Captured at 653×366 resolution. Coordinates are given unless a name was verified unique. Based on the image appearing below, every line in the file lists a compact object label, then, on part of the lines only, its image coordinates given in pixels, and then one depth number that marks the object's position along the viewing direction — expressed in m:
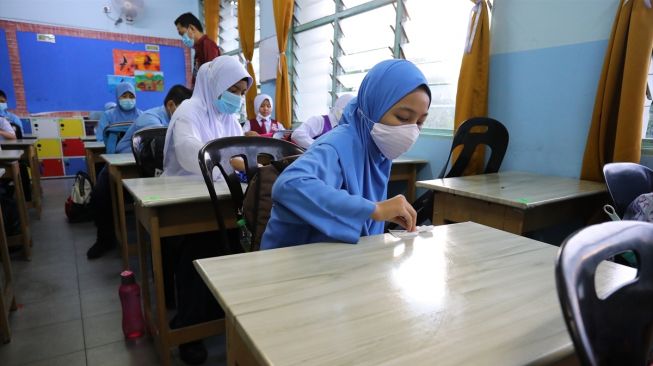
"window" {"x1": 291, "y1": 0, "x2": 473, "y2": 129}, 3.04
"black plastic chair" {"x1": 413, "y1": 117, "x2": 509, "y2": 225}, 2.41
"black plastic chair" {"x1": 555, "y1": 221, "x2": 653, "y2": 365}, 0.37
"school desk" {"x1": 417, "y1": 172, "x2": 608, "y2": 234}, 1.62
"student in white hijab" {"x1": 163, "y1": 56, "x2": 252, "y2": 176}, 2.02
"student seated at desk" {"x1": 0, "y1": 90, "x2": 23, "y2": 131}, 5.51
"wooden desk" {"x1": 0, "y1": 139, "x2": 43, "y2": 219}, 3.95
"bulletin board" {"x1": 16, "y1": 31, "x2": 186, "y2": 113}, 6.18
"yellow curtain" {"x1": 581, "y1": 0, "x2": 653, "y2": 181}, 1.85
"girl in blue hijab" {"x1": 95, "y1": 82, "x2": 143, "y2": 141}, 4.40
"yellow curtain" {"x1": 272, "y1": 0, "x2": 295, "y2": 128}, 4.66
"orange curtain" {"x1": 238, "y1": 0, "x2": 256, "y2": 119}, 5.67
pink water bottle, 1.77
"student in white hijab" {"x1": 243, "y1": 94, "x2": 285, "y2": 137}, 4.56
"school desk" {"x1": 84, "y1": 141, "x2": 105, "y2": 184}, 4.00
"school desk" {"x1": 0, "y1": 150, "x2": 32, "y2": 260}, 2.61
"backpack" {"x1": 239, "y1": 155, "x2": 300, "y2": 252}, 1.25
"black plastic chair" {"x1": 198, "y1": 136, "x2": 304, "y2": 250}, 1.46
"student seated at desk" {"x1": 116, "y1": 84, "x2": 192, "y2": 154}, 3.32
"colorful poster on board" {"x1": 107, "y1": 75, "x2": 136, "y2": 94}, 6.77
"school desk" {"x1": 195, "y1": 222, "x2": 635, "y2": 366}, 0.50
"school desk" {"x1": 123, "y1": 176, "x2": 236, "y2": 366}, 1.48
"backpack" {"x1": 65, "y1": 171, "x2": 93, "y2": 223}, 3.65
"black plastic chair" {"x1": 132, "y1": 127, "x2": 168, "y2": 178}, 2.38
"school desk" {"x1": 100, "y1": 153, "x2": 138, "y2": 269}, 2.35
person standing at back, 3.78
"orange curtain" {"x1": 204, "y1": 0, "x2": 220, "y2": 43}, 6.89
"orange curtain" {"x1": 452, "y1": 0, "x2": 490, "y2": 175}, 2.56
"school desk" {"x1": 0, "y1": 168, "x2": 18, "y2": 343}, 1.92
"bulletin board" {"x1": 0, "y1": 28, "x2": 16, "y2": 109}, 5.98
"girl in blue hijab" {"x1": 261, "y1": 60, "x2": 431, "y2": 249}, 0.95
